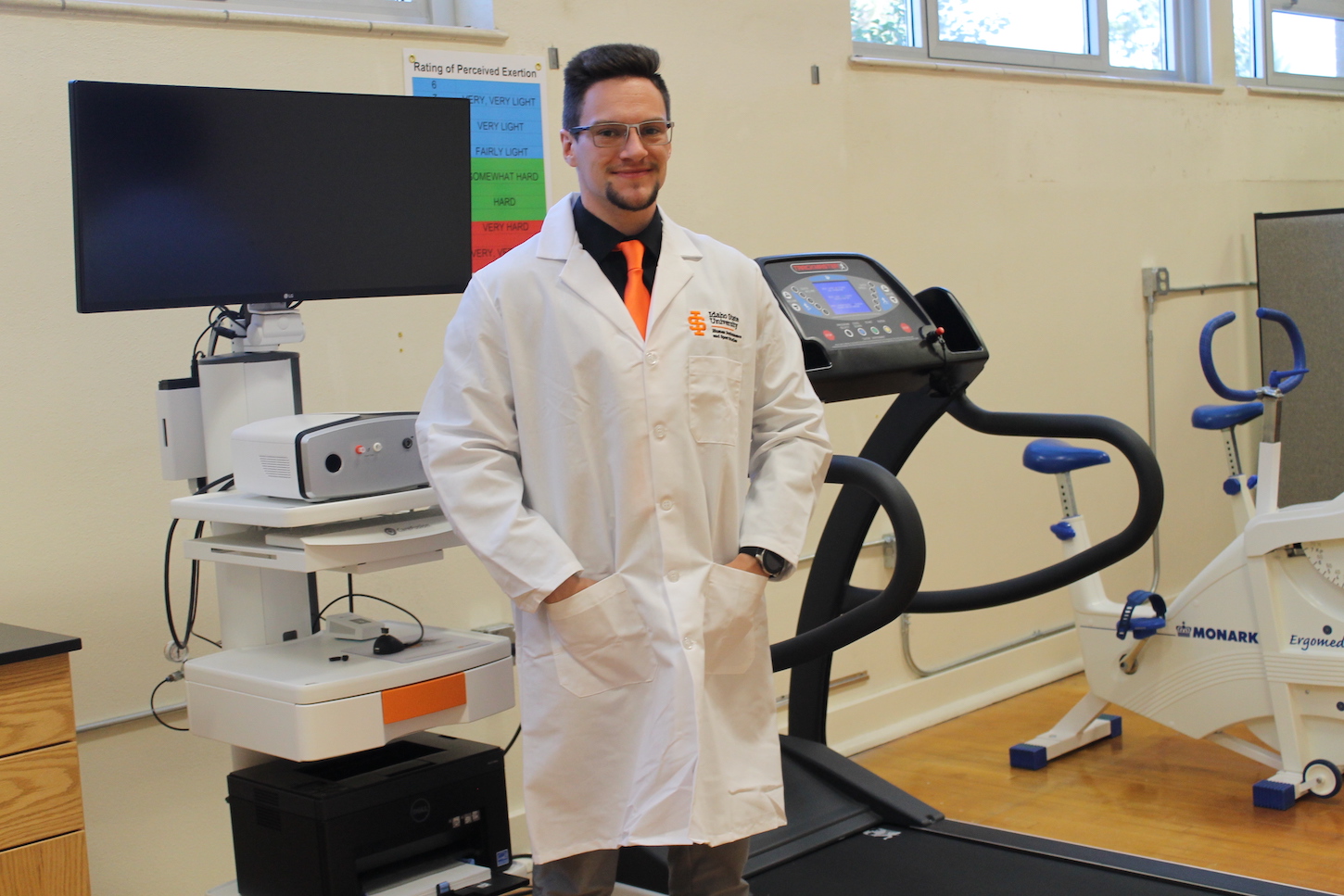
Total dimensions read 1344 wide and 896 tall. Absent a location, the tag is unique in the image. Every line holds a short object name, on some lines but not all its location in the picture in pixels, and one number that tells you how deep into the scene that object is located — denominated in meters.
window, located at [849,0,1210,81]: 4.14
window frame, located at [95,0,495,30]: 2.73
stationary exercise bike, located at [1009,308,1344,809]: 3.04
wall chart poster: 2.85
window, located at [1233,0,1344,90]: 5.34
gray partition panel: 4.64
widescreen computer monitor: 1.96
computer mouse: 2.01
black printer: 1.91
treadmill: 2.33
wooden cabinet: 1.84
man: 1.79
